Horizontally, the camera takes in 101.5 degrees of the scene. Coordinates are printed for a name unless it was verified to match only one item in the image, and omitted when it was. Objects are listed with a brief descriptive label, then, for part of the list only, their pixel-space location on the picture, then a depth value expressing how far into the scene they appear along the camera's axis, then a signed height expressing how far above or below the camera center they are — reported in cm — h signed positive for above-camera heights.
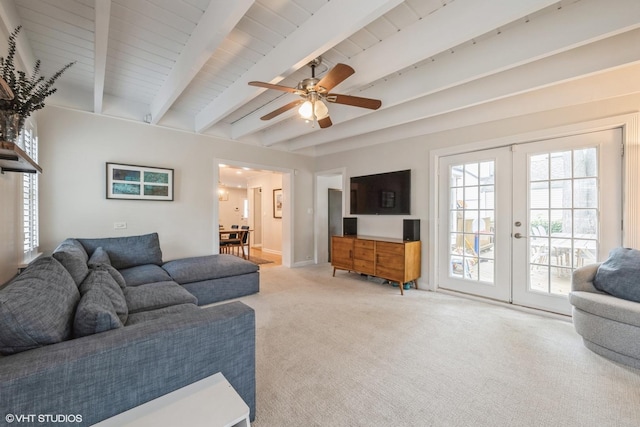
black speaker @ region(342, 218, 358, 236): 511 -27
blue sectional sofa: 98 -59
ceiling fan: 223 +110
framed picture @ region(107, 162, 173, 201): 368 +44
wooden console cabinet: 395 -74
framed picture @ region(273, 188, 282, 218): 761 +27
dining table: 623 -64
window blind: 263 +12
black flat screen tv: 434 +33
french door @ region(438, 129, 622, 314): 280 -4
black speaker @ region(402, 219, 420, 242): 412 -28
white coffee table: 97 -78
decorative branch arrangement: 157 +77
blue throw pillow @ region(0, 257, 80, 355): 102 -43
